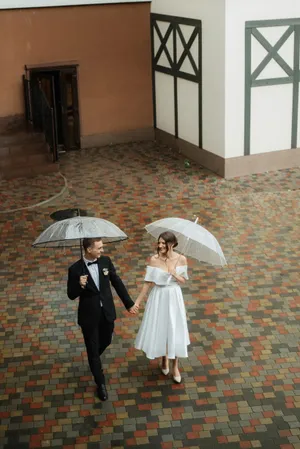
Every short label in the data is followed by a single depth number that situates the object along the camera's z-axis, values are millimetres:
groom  6969
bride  7234
